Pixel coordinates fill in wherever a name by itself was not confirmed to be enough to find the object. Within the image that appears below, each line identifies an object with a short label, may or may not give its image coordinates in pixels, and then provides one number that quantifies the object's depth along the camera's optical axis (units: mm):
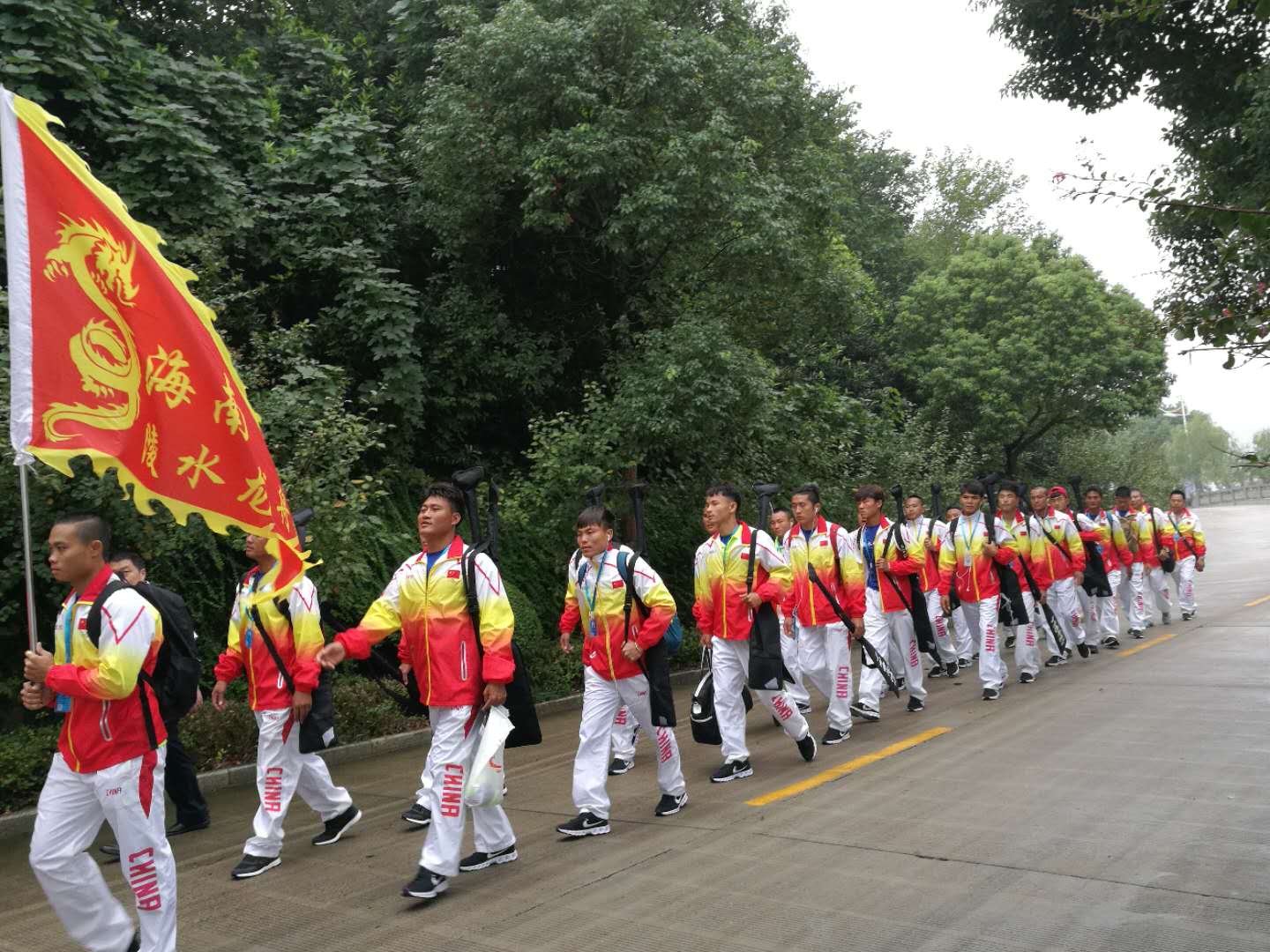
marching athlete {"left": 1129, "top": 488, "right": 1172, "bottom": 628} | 16984
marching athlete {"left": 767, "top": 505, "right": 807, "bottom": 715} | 10352
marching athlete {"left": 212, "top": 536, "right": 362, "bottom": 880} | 6613
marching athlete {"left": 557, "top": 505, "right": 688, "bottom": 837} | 6789
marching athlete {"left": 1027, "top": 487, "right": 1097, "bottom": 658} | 13508
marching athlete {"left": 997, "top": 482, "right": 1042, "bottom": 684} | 12133
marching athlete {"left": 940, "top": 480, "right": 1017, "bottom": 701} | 11250
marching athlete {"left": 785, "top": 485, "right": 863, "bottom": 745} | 9516
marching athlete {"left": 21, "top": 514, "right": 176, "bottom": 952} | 4613
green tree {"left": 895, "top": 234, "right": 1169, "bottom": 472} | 29641
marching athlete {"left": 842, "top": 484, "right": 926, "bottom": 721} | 10875
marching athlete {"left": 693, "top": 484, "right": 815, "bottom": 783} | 8141
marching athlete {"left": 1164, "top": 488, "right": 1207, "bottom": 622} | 17281
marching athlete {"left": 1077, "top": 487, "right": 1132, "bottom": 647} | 15016
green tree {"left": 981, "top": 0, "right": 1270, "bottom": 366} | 14719
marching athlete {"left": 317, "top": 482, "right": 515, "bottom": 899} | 5680
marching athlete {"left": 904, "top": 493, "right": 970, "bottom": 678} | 13078
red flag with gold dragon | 4801
